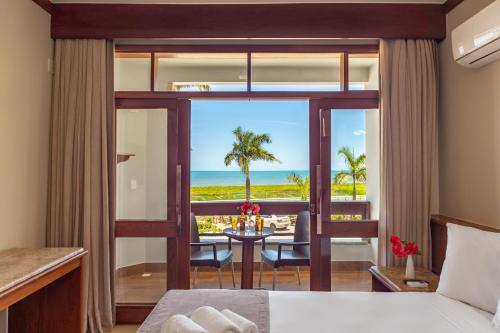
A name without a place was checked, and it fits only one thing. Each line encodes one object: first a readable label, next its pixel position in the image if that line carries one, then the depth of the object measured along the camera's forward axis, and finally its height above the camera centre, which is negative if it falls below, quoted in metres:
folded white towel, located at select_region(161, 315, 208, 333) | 1.37 -0.62
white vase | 2.63 -0.73
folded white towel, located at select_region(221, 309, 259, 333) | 1.44 -0.64
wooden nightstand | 2.48 -0.81
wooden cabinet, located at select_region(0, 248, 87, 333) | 2.52 -0.99
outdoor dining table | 3.74 -0.88
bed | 1.66 -0.74
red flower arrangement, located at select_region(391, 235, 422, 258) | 2.65 -0.58
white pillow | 1.86 -0.54
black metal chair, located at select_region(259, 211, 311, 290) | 3.81 -0.92
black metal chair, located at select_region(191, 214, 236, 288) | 3.79 -0.93
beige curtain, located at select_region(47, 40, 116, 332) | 3.08 +0.06
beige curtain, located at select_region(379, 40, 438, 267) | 3.08 +0.25
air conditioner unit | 2.18 +0.90
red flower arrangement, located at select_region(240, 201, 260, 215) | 4.28 -0.45
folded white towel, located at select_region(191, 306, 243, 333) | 1.41 -0.63
